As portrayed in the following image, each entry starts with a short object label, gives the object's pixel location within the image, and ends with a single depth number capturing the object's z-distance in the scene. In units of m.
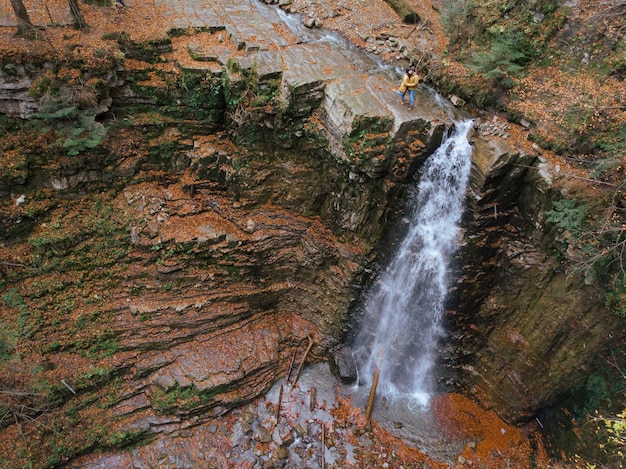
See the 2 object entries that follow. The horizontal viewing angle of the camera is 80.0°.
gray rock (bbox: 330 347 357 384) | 14.44
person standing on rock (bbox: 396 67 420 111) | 11.70
